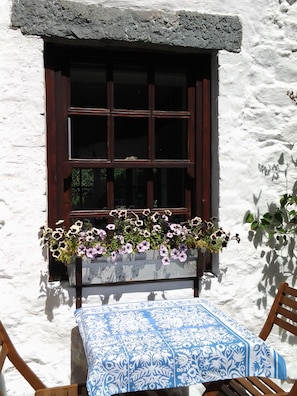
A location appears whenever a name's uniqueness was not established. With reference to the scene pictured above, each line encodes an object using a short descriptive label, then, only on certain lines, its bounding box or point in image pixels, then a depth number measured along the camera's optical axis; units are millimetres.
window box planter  2418
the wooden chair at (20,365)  2021
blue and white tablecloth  1736
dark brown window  2523
